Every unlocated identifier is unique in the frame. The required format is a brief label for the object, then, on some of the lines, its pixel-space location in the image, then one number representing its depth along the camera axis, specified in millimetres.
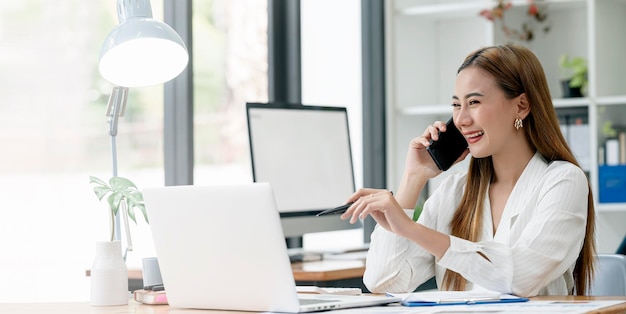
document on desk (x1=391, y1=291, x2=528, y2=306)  1881
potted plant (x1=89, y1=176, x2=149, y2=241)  2209
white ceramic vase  2125
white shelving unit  4297
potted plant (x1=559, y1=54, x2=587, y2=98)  4375
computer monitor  3324
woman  2121
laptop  1784
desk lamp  2301
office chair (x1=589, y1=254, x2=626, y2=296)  2387
